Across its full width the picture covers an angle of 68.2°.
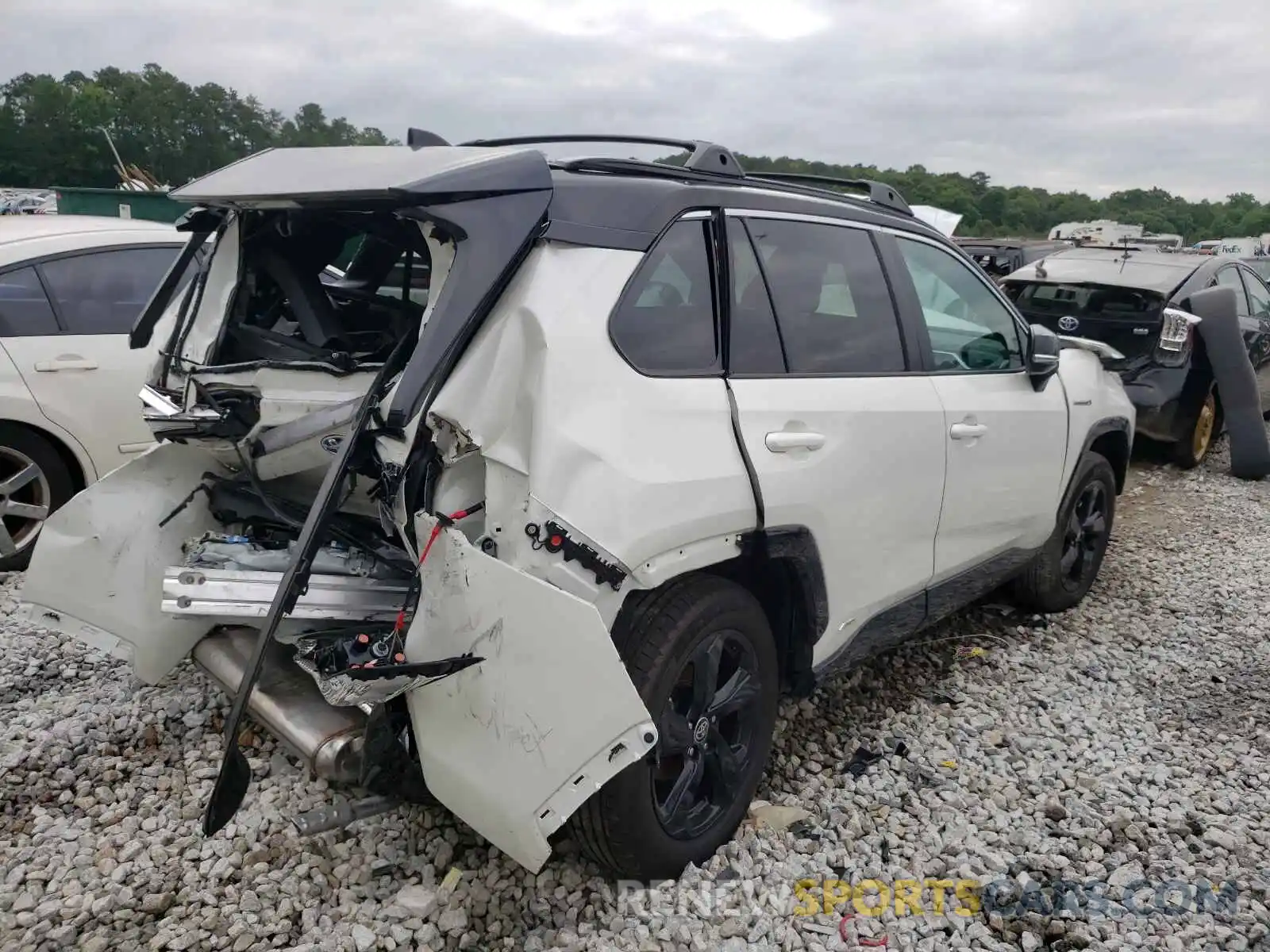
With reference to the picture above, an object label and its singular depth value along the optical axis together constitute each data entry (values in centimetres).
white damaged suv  215
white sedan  459
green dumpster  1563
